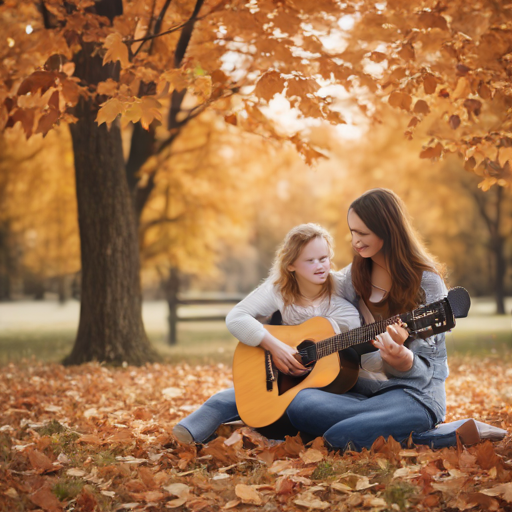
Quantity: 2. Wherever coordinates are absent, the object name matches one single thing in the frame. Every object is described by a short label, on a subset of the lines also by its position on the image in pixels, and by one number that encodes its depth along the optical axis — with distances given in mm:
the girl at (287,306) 3652
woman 3279
